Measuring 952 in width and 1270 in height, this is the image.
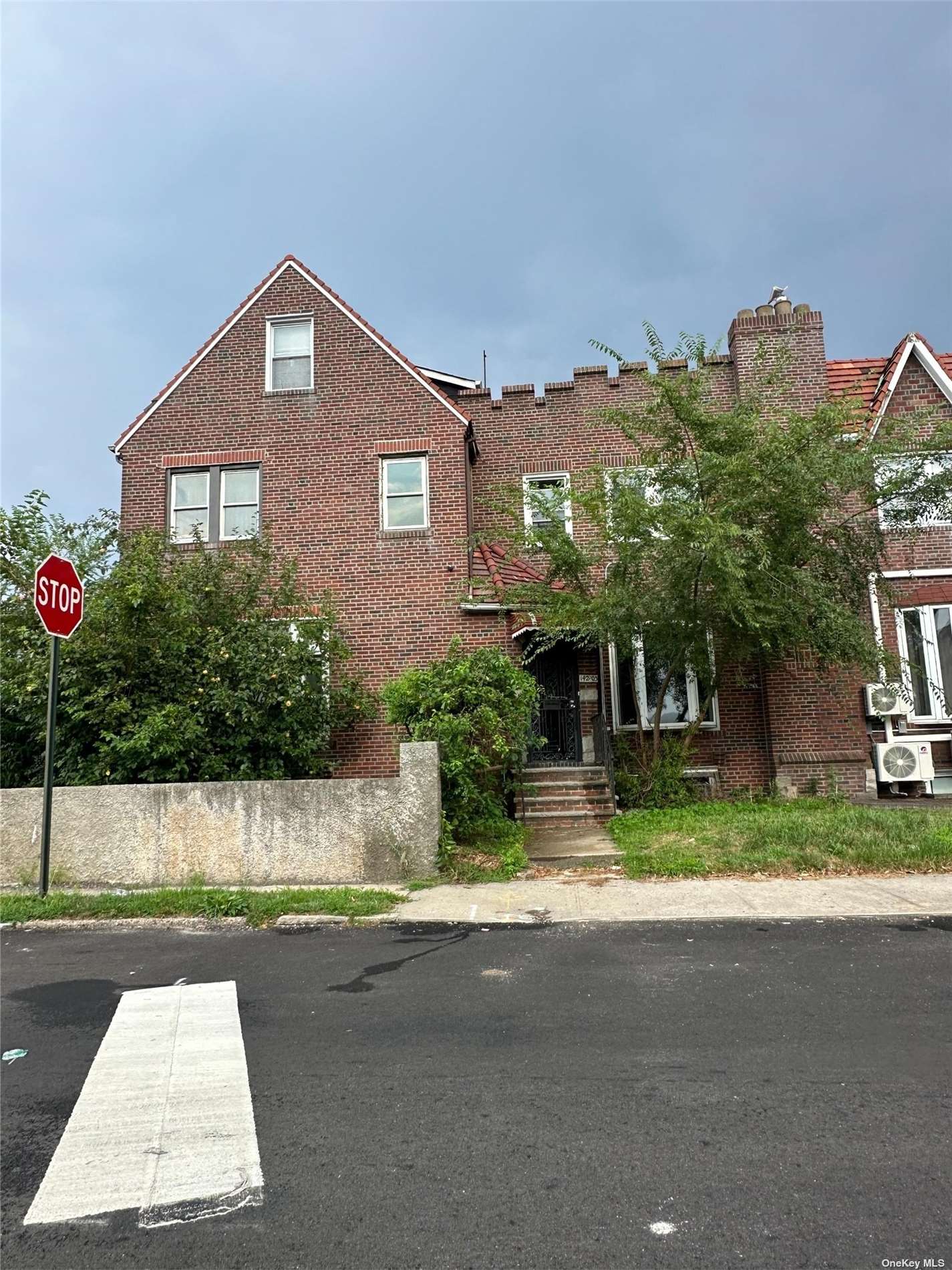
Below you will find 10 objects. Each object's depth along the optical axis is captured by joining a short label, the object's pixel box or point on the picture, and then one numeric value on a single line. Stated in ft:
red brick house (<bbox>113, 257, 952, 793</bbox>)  45.01
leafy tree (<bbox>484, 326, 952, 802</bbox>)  37.06
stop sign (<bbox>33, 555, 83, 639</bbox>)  25.90
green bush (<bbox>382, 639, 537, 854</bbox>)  31.45
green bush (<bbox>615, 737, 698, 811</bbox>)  43.55
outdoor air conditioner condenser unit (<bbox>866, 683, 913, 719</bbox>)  44.32
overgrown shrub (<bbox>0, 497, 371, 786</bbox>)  33.53
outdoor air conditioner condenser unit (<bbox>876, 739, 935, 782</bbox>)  43.88
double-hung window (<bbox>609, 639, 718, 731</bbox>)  47.32
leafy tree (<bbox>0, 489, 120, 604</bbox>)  36.94
